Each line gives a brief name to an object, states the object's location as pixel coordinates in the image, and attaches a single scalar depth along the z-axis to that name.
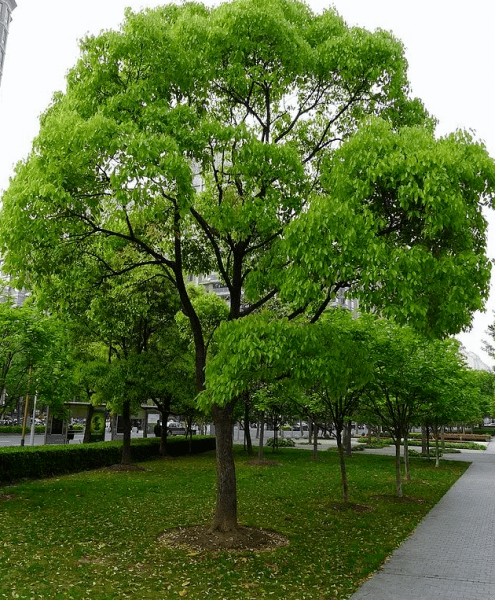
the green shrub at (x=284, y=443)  40.77
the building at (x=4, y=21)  100.99
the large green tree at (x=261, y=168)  7.47
